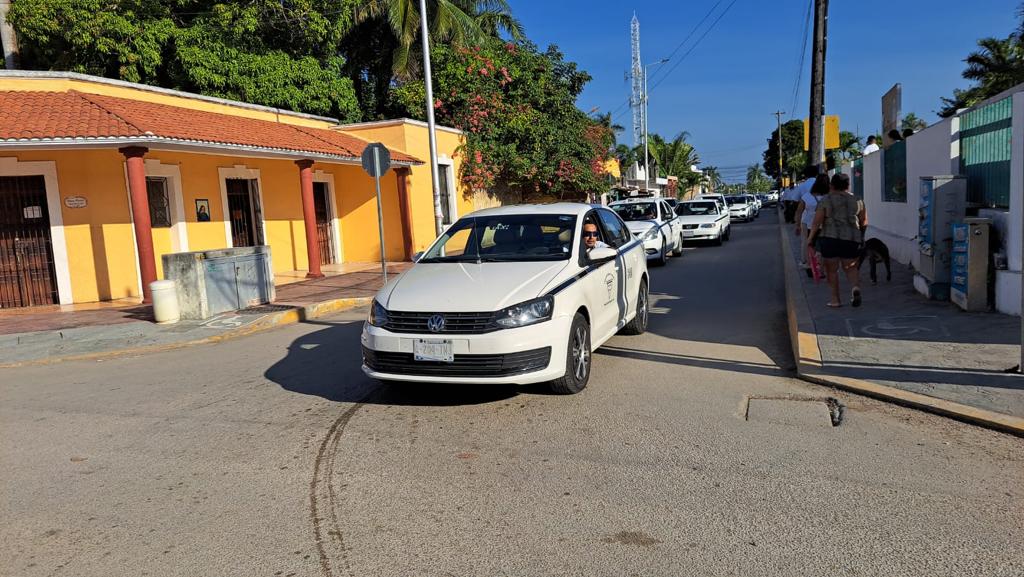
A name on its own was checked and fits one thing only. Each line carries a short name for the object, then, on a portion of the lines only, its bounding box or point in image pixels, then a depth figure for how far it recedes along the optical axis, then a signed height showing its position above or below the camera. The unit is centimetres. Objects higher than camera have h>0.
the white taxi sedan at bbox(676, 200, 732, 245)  2122 -41
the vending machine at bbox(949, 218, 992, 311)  771 -83
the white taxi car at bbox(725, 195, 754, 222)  3931 -22
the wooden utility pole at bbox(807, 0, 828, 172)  1670 +276
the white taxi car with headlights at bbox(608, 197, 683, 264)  1588 -35
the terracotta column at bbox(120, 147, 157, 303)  1238 +59
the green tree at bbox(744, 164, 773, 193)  15140 +479
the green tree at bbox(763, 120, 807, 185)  7656 +600
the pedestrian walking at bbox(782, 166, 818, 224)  1192 +23
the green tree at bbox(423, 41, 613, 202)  2372 +344
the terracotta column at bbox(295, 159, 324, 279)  1650 +43
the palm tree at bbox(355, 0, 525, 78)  2669 +751
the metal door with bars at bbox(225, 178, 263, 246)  1709 +58
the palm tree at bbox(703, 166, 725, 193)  11968 +520
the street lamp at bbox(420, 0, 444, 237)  1697 +253
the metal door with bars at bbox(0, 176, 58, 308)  1343 +13
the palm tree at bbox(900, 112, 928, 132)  6582 +687
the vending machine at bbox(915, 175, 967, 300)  849 -42
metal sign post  1323 +127
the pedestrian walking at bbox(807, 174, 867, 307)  853 -40
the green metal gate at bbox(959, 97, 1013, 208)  793 +43
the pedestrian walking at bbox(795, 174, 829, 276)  1010 -6
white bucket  1092 -90
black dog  1029 -81
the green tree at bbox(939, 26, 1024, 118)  3160 +558
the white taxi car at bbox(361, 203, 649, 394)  538 -68
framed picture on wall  1593 +64
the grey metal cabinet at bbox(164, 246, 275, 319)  1120 -67
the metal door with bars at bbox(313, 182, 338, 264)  1988 +24
